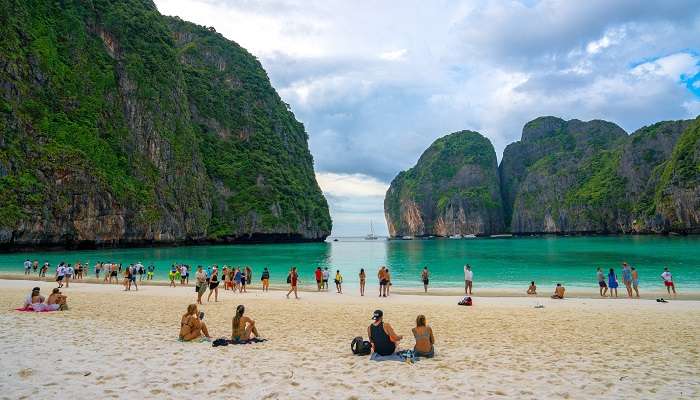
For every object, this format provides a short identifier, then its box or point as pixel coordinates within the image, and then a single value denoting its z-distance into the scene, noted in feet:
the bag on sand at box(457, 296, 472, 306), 62.59
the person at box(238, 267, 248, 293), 82.94
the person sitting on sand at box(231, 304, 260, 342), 34.04
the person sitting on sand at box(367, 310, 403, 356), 29.04
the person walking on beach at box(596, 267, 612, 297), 74.84
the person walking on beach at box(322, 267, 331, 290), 87.66
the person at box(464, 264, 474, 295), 77.97
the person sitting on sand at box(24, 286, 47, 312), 48.19
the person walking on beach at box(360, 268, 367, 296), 79.46
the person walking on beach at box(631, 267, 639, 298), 71.93
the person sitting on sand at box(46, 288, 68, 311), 49.87
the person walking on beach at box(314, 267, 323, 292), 85.50
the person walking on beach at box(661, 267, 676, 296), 71.97
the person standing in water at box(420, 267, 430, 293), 83.87
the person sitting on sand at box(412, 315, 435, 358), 29.25
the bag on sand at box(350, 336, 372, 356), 29.68
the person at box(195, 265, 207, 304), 61.06
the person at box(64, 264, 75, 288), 87.36
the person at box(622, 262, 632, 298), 72.49
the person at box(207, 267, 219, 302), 64.75
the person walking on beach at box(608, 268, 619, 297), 72.59
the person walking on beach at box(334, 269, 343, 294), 83.76
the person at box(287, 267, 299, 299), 73.51
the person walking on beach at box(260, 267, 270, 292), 85.40
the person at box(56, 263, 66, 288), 84.27
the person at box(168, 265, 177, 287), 93.81
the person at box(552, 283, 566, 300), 70.52
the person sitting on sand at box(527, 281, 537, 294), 78.54
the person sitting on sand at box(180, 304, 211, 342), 34.12
